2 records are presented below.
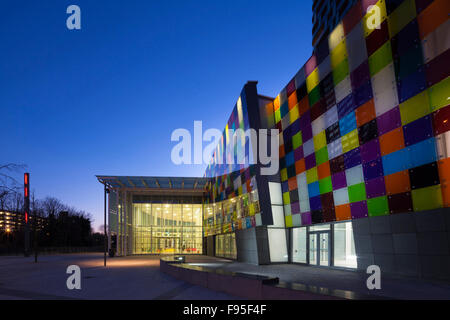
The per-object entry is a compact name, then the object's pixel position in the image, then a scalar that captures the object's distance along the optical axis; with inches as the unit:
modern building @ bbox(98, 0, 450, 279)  500.4
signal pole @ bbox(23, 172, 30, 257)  1537.4
